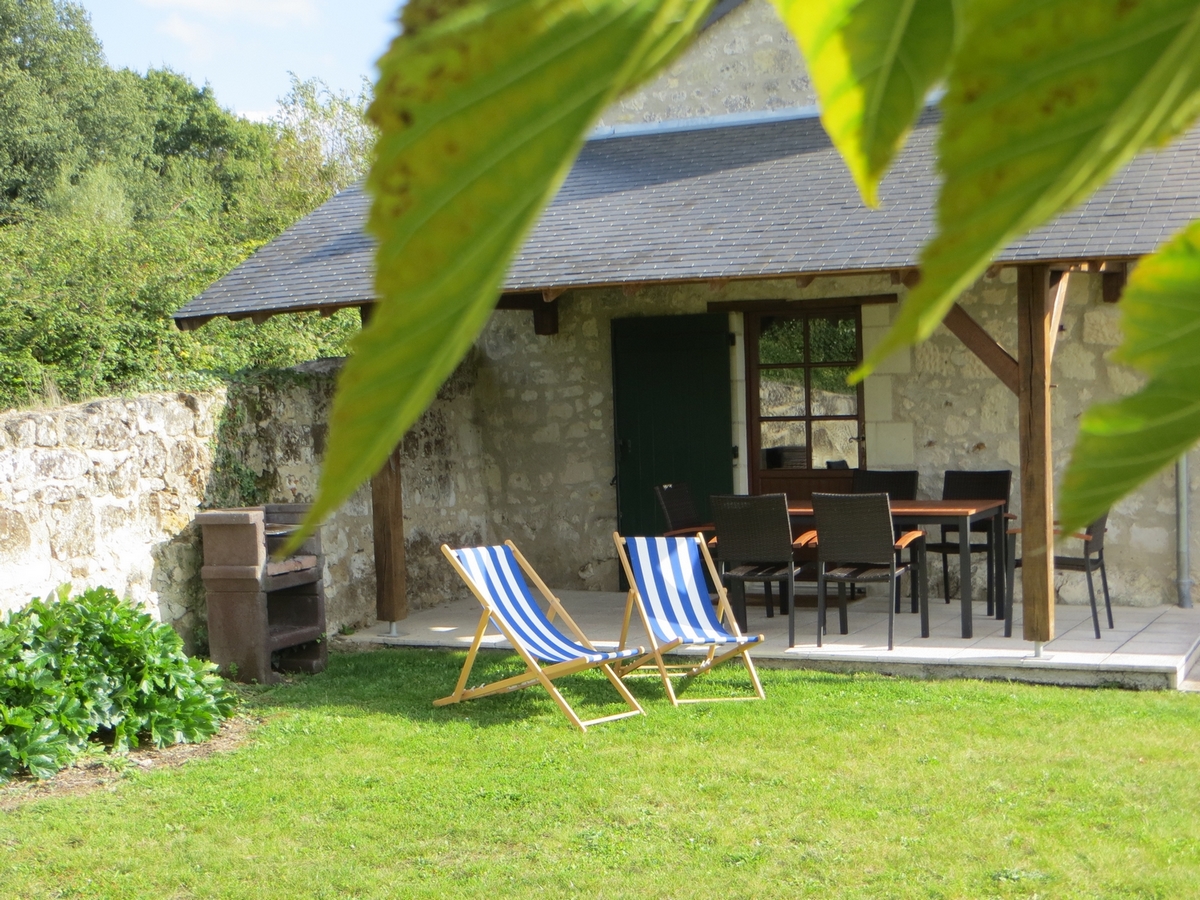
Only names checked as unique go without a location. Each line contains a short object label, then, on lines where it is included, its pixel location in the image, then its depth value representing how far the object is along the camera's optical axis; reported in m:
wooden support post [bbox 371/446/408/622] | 8.66
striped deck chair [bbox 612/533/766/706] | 6.47
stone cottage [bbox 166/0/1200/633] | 7.54
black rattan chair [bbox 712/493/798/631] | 7.11
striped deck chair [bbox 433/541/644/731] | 6.11
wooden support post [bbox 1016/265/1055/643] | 6.94
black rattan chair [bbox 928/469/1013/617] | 8.11
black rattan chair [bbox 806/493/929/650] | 6.88
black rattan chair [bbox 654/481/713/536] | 8.30
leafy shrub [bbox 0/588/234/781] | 5.49
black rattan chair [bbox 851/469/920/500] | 8.41
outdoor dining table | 7.21
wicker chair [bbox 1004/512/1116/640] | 7.21
